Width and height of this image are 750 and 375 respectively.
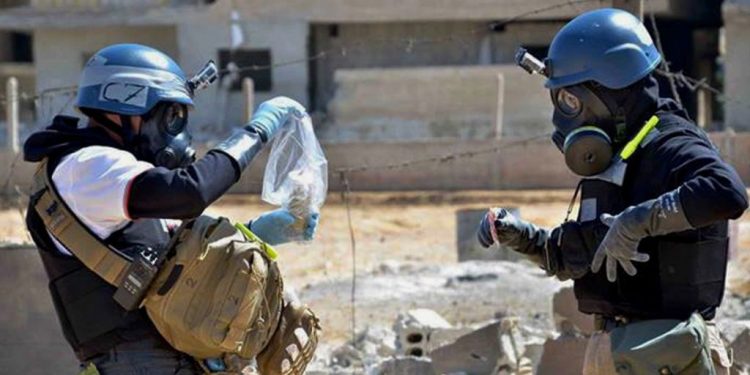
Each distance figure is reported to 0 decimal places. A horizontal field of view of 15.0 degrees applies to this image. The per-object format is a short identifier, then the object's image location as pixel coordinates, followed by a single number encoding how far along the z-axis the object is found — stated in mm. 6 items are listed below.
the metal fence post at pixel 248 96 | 43567
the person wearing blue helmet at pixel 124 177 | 7736
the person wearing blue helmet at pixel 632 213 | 7671
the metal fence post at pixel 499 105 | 44995
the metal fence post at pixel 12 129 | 40845
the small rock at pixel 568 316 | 13909
